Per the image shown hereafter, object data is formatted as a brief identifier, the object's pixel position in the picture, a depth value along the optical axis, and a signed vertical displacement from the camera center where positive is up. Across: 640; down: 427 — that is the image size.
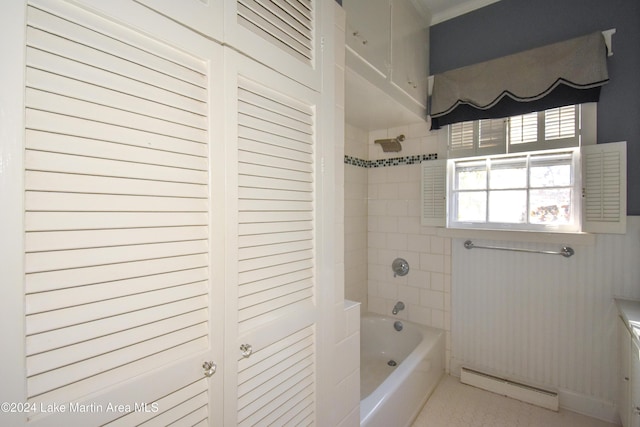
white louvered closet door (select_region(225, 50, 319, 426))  0.82 -0.13
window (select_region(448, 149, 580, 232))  1.96 +0.14
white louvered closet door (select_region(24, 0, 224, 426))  0.51 -0.03
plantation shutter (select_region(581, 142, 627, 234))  1.72 +0.14
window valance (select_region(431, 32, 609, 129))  1.77 +0.87
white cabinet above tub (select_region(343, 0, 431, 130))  1.51 +0.91
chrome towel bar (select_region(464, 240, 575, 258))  1.92 -0.27
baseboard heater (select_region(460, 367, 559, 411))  1.96 -1.27
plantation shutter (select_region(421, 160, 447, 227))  2.33 +0.15
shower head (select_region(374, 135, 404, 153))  2.49 +0.58
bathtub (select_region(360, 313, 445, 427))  1.61 -1.12
